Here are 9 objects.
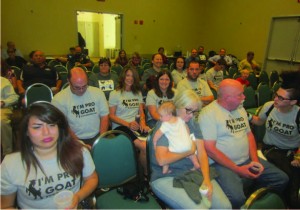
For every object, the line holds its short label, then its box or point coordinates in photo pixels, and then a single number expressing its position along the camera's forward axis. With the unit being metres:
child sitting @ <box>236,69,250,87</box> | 5.19
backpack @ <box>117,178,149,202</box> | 1.83
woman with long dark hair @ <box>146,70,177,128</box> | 3.29
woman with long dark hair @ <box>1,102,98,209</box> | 1.38
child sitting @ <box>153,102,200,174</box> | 1.89
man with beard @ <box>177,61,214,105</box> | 3.93
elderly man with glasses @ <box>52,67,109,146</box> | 2.62
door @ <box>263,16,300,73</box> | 7.84
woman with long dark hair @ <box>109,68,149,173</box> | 3.08
